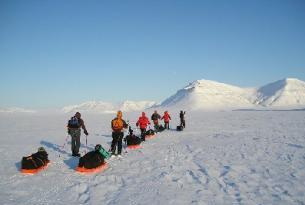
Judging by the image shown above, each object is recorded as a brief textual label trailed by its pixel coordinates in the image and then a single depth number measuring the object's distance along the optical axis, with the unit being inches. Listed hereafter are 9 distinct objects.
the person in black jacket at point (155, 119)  1019.7
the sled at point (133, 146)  672.3
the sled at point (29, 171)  462.9
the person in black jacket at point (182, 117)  1089.4
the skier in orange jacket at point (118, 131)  579.7
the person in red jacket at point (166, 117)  1095.0
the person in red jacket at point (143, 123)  821.2
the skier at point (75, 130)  588.4
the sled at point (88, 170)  459.8
